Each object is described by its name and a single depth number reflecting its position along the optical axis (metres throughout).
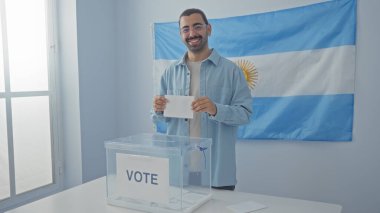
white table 1.06
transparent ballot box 1.01
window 2.13
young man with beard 1.63
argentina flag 2.04
